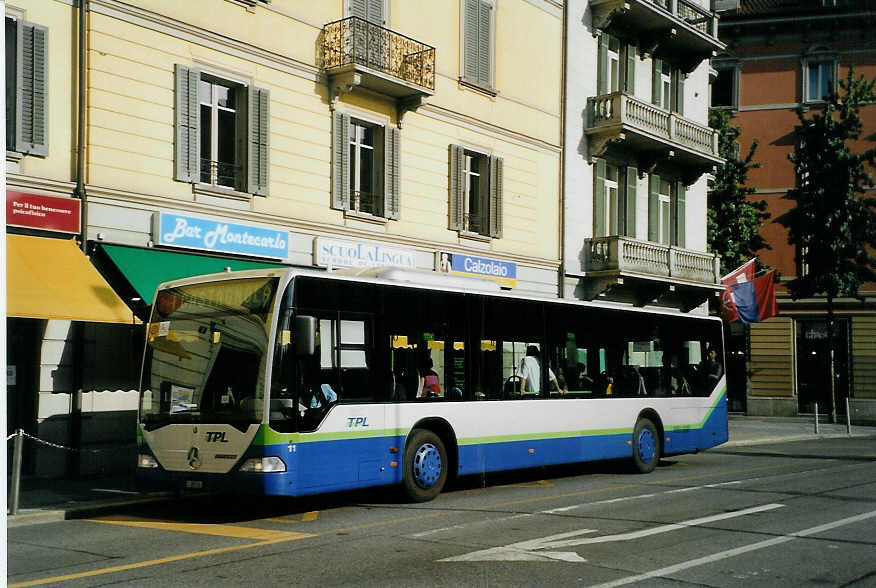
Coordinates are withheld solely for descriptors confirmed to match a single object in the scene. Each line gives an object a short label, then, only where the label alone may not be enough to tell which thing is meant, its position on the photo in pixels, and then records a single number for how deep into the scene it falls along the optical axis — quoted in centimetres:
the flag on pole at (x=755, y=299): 3250
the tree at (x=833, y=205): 3731
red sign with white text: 1495
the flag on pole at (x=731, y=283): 3234
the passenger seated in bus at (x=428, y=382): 1339
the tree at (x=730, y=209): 3816
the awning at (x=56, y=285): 1356
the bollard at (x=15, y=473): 1174
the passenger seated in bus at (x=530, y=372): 1531
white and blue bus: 1128
